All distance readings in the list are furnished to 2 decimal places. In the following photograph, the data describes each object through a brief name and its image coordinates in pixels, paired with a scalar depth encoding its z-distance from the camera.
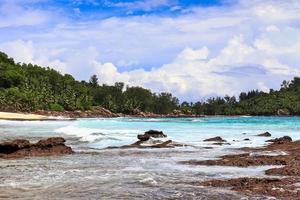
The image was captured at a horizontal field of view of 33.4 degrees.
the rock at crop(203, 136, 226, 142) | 35.84
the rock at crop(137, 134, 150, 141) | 33.88
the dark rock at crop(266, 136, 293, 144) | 33.49
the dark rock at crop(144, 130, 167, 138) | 38.53
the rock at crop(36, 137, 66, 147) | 25.88
